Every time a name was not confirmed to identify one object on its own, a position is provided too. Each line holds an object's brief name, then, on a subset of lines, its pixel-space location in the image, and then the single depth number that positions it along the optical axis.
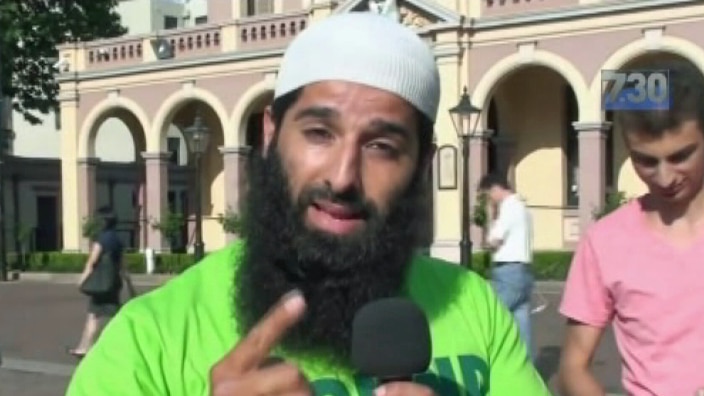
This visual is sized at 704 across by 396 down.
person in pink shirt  3.12
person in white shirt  9.53
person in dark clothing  12.16
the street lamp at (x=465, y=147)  21.22
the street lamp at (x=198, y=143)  21.28
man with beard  1.84
